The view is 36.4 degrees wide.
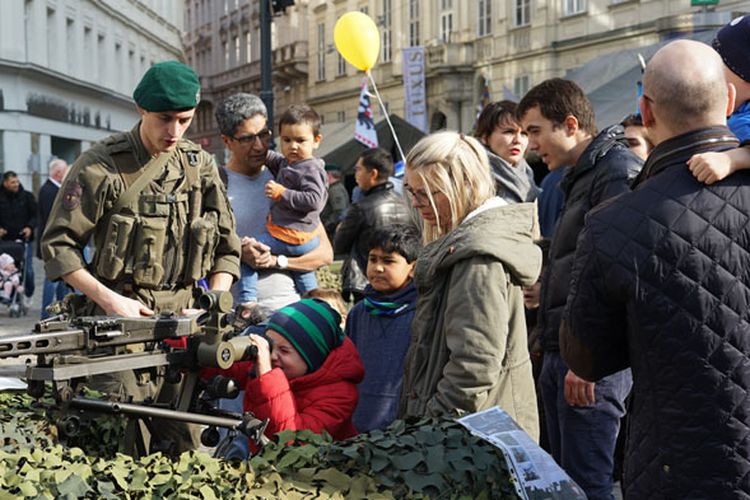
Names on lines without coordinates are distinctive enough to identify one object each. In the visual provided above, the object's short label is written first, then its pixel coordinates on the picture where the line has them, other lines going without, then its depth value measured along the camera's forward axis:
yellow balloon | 15.02
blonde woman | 3.53
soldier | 3.89
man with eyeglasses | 5.19
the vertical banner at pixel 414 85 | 25.67
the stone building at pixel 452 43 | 29.64
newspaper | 3.00
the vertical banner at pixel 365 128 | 16.27
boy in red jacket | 3.55
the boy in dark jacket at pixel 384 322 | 4.42
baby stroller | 14.54
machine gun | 3.04
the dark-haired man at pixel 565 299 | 4.32
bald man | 2.74
